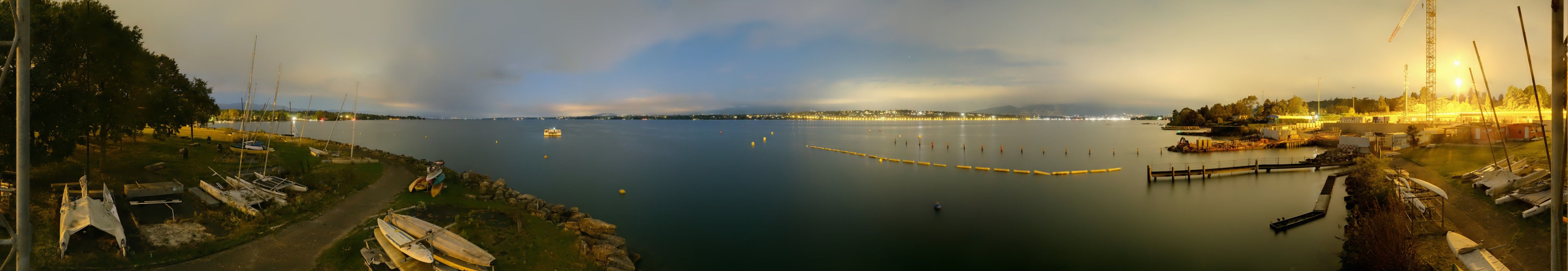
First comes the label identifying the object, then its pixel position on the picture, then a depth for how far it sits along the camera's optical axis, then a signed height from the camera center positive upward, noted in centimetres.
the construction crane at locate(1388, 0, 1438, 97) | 5253 +826
